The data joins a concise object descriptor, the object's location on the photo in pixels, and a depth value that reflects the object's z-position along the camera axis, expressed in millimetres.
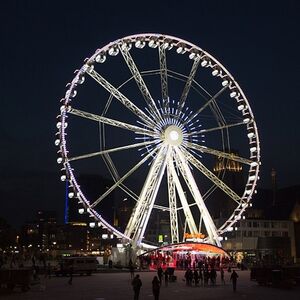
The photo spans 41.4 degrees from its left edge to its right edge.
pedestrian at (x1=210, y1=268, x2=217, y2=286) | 29196
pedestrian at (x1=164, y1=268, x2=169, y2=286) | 28755
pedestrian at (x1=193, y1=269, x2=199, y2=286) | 28367
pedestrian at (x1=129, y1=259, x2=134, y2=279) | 33633
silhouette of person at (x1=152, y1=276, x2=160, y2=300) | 17820
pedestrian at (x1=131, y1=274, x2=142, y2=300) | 17917
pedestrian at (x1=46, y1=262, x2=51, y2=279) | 36475
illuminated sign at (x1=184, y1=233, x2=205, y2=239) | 44248
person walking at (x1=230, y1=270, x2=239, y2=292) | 25150
